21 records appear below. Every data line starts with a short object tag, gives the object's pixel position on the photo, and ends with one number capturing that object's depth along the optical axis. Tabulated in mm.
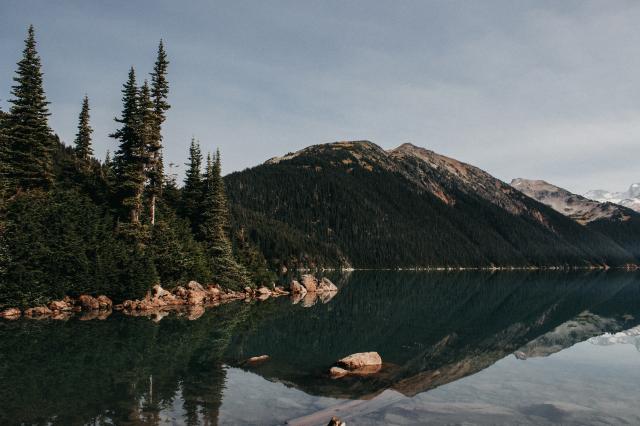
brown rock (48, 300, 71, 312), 51541
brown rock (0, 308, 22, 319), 47612
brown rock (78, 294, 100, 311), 54938
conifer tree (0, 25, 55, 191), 58250
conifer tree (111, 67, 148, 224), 63000
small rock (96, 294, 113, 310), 56256
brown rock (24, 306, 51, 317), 49188
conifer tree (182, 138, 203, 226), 82125
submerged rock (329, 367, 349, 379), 29344
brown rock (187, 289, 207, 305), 66812
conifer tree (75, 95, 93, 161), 83688
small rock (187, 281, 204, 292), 68312
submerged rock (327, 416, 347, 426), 17766
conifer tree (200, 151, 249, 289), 77250
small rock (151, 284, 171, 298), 61978
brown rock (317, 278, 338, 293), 103238
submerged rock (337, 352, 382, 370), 31127
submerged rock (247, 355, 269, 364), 32938
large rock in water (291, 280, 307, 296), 96081
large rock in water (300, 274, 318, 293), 100844
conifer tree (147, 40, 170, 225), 66938
